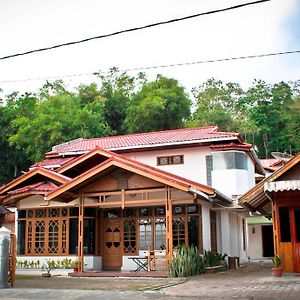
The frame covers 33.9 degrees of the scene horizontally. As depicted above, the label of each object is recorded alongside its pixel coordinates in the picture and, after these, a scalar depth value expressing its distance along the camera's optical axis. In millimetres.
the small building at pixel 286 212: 15359
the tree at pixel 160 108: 40844
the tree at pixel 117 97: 46156
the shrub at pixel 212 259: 18422
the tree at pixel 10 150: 39969
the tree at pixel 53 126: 37500
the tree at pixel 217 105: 47188
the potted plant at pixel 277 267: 15023
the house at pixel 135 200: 17781
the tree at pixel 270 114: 50344
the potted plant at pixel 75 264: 18656
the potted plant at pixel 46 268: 18964
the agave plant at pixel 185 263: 16219
